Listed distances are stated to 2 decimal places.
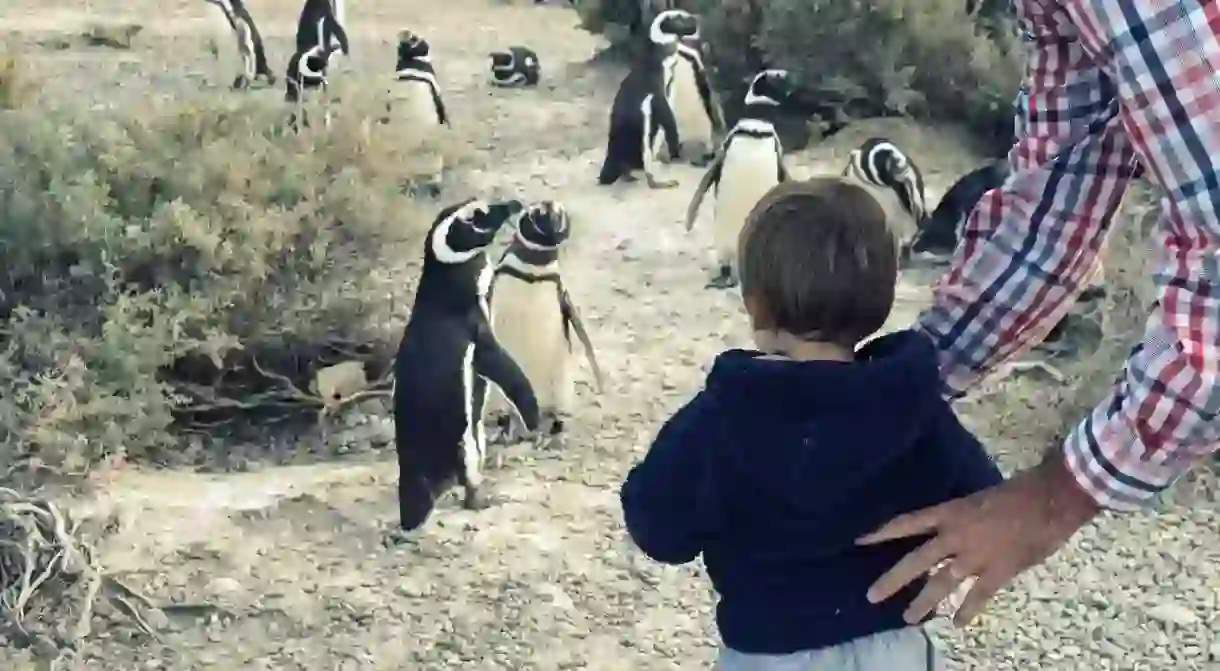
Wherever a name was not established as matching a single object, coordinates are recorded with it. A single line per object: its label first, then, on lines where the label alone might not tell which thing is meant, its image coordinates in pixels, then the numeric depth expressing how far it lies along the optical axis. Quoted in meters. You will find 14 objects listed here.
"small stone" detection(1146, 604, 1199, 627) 2.50
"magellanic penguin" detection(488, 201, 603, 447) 3.41
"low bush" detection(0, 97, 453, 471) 3.11
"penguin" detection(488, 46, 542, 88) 7.02
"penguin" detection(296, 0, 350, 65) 7.48
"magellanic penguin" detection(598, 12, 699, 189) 5.41
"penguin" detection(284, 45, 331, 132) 6.23
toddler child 1.10
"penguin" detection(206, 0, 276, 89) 7.34
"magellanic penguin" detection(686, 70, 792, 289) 4.42
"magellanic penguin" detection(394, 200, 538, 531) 2.84
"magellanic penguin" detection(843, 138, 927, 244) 4.51
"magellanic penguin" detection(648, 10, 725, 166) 5.96
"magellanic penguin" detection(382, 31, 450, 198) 5.25
